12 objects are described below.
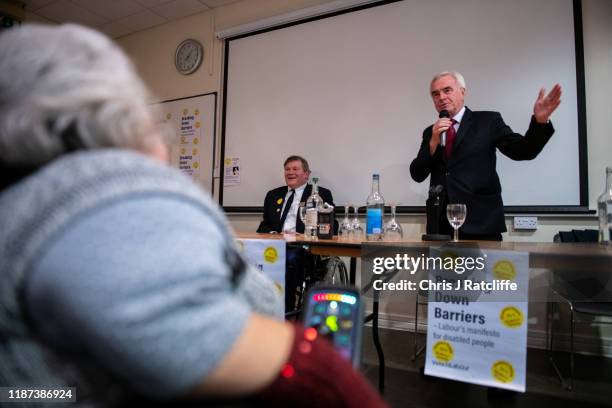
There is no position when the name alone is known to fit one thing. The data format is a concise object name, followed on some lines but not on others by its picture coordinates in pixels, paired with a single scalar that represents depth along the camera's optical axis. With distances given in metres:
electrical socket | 2.43
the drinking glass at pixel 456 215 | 1.51
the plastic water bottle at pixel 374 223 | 1.68
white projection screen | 2.40
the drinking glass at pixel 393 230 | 1.90
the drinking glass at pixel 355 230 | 2.01
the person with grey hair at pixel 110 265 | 0.27
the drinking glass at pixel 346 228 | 2.03
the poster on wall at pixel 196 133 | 3.79
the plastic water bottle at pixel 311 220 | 2.04
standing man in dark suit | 1.85
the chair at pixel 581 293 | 1.76
